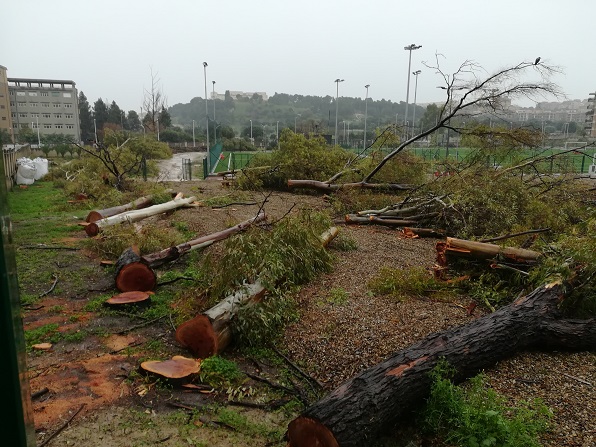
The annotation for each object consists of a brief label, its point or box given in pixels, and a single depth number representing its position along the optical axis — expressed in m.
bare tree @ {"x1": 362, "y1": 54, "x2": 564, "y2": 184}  10.12
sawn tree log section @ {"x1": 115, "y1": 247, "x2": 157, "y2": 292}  5.90
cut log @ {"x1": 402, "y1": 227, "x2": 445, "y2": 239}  8.82
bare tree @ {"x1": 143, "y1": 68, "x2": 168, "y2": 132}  43.97
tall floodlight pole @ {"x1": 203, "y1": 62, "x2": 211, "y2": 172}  23.00
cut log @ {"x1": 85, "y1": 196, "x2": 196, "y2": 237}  8.51
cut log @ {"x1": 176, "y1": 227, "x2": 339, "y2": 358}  4.22
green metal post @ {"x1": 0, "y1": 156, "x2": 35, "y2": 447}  0.60
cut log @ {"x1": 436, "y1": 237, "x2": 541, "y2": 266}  5.65
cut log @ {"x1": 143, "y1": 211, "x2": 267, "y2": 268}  6.65
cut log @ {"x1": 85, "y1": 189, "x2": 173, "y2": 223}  9.51
